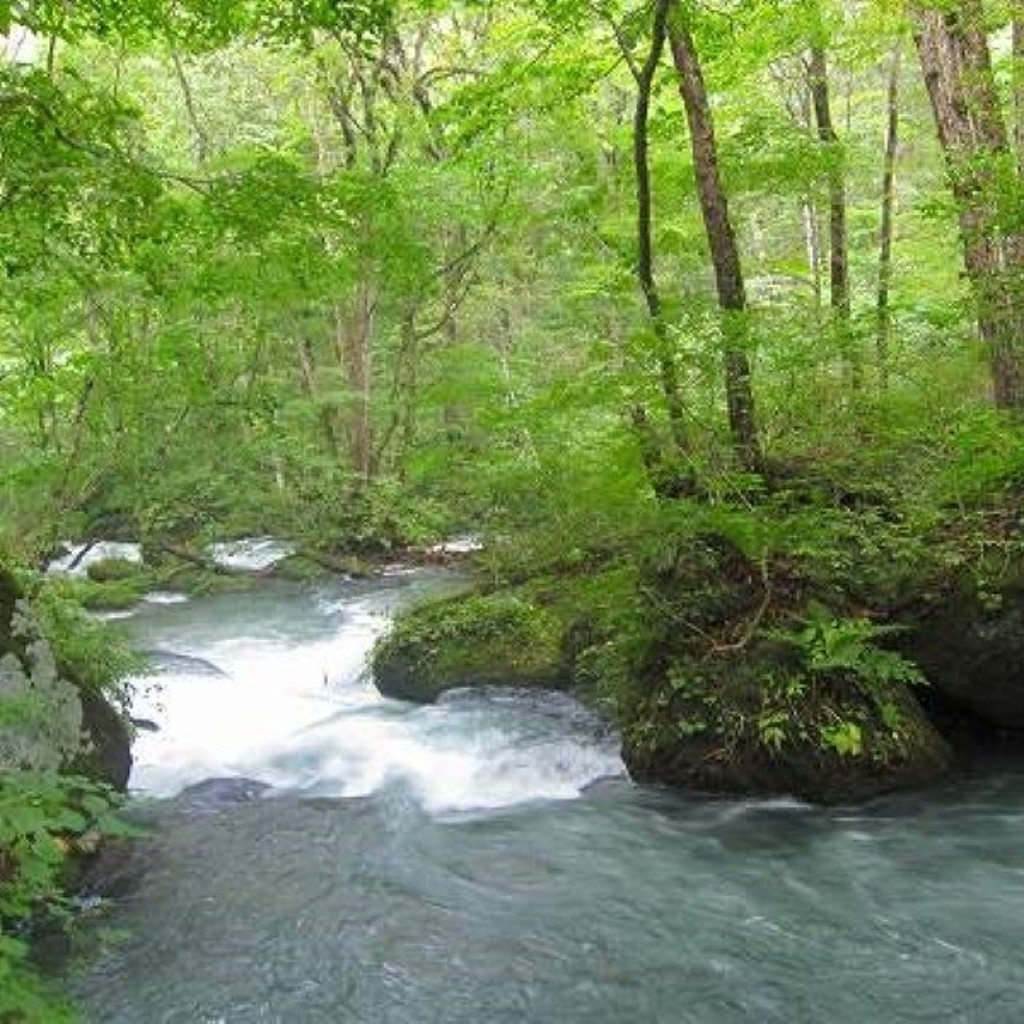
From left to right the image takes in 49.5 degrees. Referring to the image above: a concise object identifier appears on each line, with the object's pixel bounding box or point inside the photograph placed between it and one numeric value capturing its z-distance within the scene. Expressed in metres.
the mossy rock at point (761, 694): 7.37
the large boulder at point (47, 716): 6.64
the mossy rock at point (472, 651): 10.25
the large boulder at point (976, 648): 7.80
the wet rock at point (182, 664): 11.77
